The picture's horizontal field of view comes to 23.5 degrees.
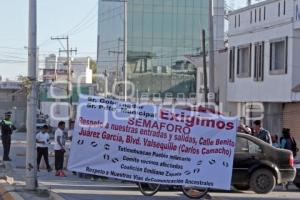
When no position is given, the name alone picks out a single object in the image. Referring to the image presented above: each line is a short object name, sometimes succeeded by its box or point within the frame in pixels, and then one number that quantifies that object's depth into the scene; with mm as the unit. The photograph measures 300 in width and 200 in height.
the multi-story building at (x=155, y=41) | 96744
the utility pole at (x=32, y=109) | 15133
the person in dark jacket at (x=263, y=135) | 19906
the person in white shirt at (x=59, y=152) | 22375
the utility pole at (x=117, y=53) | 93275
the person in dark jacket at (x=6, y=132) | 25233
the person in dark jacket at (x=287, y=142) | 22328
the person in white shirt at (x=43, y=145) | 23328
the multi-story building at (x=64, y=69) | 122138
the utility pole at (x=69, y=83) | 84456
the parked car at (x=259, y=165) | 17922
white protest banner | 15328
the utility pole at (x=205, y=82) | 32591
